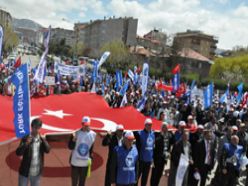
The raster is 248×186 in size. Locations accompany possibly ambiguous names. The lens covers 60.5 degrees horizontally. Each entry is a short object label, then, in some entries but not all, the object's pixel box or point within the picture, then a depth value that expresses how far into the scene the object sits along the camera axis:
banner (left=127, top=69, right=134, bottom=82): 12.90
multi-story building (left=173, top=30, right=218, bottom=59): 65.65
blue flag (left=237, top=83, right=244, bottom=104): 10.79
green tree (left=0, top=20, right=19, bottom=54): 43.25
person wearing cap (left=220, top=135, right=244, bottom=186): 4.65
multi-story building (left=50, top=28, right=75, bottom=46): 103.54
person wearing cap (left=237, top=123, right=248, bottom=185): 5.26
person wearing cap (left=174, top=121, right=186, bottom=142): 4.42
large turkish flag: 4.09
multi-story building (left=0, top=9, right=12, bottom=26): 75.15
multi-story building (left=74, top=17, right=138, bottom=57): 60.99
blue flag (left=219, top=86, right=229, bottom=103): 10.27
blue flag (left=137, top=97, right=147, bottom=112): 8.05
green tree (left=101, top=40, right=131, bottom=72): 36.84
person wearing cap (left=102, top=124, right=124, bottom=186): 3.85
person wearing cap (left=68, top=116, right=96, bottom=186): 3.68
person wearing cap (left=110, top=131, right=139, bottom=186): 3.46
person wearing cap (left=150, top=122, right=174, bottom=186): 4.39
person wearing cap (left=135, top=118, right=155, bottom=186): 4.19
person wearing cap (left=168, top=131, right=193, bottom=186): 4.15
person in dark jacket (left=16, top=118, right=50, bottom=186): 3.18
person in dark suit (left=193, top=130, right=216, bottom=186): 4.49
